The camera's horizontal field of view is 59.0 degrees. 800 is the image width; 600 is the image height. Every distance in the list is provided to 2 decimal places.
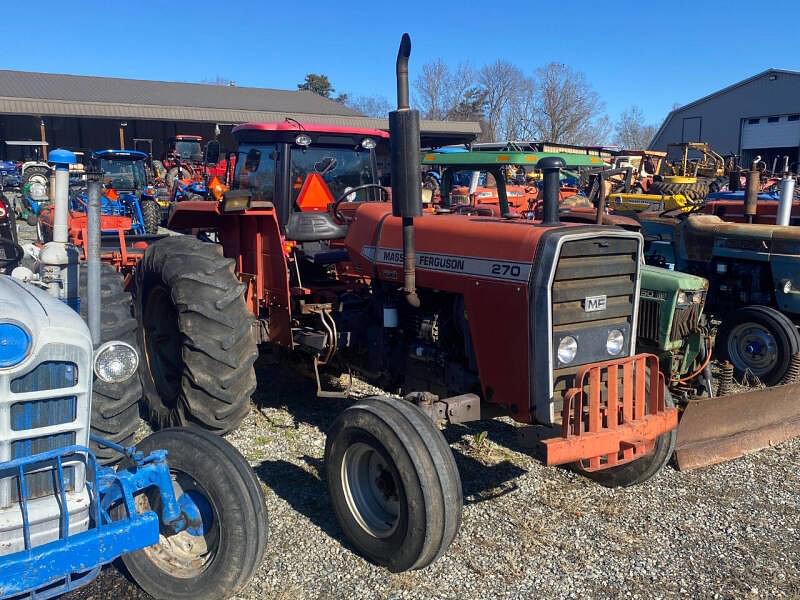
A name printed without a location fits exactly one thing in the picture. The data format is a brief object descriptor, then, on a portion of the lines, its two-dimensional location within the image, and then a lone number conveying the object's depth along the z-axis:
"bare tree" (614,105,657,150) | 61.08
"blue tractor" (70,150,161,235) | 13.07
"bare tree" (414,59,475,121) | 52.00
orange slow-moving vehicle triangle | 5.09
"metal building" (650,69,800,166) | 32.44
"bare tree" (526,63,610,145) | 49.19
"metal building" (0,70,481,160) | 28.39
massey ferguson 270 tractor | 3.11
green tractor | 5.05
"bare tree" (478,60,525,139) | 51.62
